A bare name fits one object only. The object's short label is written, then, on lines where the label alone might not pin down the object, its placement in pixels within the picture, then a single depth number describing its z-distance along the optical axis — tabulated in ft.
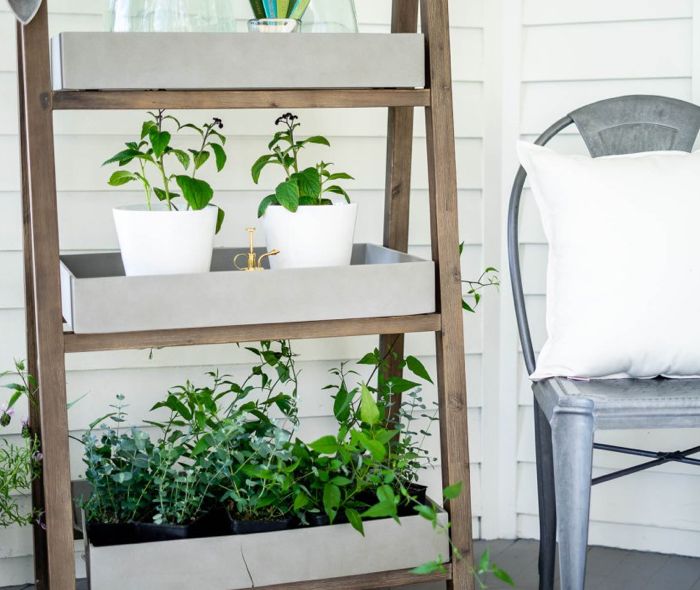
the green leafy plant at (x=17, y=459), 6.52
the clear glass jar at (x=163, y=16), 5.60
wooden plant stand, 5.20
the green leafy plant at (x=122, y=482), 5.85
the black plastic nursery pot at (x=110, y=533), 5.65
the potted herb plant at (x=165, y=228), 5.66
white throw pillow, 5.75
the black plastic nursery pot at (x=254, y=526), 5.74
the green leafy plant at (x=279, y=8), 6.01
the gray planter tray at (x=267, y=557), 5.50
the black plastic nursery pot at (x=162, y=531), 5.65
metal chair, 5.42
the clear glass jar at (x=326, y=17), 6.08
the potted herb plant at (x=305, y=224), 5.96
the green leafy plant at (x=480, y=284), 7.78
